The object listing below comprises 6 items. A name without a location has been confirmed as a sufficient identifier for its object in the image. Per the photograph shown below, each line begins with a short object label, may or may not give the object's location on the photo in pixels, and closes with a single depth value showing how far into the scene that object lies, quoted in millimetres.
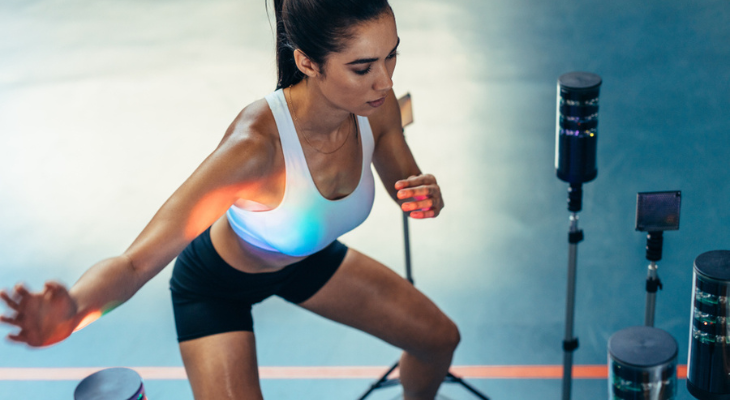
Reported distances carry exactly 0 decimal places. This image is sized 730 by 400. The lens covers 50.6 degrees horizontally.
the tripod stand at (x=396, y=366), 2838
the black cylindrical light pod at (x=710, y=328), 1841
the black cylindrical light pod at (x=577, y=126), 2342
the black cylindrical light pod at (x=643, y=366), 1785
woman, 1797
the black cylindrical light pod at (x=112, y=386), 1948
